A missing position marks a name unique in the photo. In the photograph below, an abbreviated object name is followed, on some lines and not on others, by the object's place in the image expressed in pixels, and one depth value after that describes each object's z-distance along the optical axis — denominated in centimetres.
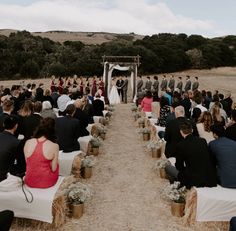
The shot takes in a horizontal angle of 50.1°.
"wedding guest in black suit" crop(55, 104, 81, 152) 509
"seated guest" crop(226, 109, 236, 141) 500
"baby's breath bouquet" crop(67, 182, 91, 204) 406
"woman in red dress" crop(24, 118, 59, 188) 365
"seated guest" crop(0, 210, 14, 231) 299
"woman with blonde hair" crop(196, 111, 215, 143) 482
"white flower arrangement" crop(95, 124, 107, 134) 797
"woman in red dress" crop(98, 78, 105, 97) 1494
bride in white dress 1557
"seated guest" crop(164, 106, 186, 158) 498
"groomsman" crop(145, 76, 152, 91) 1526
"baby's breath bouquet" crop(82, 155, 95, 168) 536
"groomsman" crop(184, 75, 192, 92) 1427
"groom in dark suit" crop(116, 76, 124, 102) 1580
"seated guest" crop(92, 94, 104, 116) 901
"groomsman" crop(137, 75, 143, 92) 1599
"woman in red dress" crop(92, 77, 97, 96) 1480
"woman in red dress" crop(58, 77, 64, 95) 1328
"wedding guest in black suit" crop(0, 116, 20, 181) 379
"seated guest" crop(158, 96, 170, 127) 707
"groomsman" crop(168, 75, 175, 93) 1513
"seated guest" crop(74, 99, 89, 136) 617
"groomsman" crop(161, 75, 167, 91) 1507
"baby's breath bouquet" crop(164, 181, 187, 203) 413
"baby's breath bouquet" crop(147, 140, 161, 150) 668
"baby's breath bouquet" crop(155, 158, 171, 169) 534
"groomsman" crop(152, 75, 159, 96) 1499
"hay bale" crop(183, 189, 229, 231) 386
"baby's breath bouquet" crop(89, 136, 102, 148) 665
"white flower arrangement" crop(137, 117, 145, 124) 986
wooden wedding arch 1558
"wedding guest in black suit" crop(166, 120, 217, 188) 389
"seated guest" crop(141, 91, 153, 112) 978
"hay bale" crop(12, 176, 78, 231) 372
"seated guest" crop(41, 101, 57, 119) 636
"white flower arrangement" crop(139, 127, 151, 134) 817
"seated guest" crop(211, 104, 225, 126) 528
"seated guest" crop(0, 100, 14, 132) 535
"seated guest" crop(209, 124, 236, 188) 387
